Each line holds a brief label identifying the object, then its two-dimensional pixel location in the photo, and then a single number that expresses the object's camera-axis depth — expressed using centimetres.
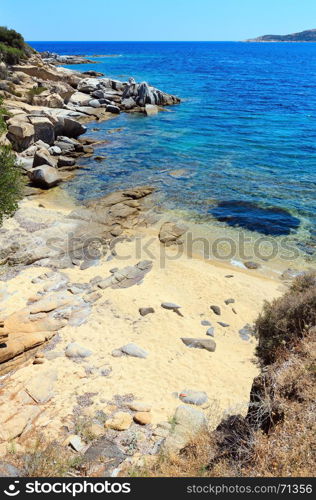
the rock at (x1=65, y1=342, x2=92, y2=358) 1130
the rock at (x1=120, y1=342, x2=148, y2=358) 1151
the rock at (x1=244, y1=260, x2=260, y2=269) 1755
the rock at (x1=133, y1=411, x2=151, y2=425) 875
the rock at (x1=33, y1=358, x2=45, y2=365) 1095
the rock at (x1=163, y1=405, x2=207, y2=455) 760
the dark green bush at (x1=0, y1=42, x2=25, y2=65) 5268
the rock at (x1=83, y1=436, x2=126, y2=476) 724
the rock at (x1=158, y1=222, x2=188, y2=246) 1942
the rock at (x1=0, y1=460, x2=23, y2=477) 630
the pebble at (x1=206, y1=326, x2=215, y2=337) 1301
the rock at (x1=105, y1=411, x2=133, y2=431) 856
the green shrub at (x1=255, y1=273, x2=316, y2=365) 953
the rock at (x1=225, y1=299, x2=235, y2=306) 1467
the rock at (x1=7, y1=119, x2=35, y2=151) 2816
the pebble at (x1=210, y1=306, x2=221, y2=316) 1410
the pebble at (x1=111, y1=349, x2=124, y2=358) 1142
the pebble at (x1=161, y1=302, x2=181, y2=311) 1405
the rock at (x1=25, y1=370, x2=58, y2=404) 952
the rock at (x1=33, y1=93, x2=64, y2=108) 4016
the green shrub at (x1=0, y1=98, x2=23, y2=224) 1204
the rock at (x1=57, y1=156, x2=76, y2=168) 2897
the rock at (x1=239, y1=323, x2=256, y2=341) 1301
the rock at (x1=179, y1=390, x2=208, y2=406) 964
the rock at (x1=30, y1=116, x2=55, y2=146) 3055
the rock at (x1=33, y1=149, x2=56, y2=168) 2700
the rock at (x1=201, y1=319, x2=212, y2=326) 1352
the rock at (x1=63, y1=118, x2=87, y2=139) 3522
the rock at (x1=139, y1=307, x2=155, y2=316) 1361
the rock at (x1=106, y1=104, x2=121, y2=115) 4912
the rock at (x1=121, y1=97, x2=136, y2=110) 5153
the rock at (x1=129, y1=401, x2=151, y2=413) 920
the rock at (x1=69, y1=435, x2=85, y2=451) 776
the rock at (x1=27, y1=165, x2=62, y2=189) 2472
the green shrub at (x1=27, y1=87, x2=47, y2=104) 3997
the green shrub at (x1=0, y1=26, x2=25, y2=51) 6134
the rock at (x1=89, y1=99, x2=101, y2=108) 4931
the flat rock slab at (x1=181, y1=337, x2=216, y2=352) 1219
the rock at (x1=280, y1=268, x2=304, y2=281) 1668
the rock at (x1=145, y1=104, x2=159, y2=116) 4866
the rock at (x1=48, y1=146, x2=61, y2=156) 3102
